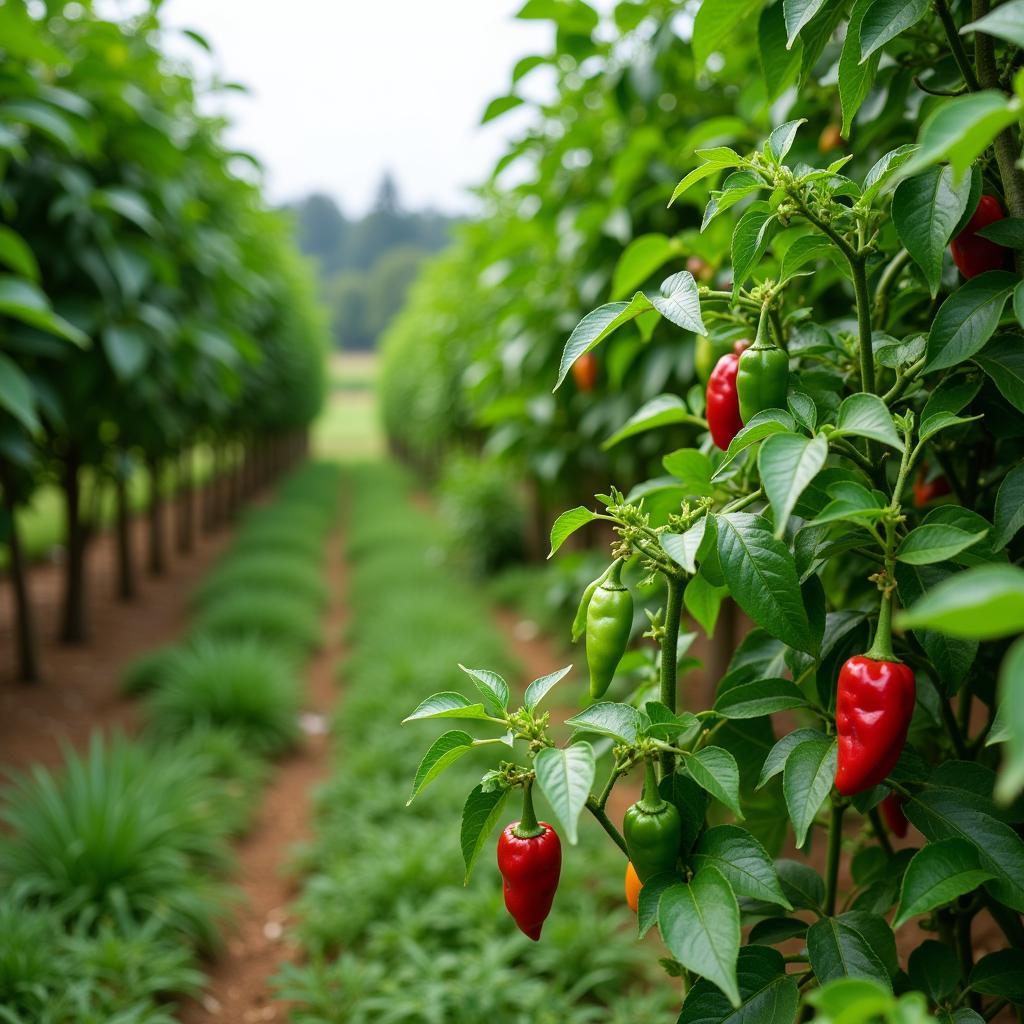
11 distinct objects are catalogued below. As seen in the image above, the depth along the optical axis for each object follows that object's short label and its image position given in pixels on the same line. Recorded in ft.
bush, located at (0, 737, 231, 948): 9.57
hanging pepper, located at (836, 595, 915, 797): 2.74
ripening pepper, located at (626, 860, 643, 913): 3.34
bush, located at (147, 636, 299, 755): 15.55
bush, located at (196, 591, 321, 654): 21.29
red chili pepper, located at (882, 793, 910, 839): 3.90
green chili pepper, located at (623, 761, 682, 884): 2.88
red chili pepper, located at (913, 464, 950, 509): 4.26
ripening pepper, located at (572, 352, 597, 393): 7.90
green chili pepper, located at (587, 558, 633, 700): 2.99
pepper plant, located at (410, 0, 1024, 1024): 2.74
